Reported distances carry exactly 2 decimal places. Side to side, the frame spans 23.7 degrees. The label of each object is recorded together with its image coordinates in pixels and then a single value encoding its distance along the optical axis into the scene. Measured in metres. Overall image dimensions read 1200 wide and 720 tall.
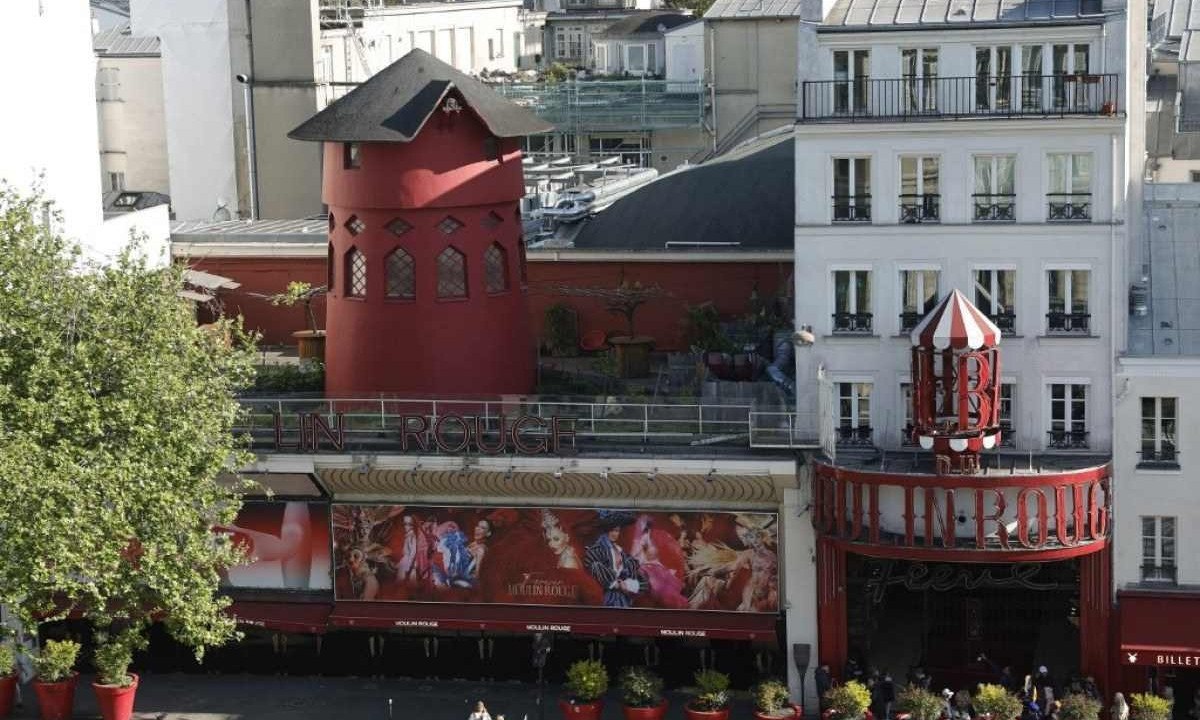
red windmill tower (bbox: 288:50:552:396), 66.94
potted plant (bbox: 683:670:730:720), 61.97
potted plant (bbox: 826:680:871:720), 60.12
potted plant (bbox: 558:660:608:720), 62.47
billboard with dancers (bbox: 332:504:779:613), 64.62
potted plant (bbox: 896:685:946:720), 59.84
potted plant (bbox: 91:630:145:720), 62.75
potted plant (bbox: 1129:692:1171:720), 58.81
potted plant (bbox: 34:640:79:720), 63.72
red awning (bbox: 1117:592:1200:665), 60.81
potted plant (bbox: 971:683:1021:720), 59.50
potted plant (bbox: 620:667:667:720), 62.12
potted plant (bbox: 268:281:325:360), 73.12
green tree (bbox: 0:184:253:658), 59.00
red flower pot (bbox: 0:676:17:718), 65.00
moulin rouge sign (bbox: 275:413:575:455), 64.06
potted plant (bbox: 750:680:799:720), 61.47
